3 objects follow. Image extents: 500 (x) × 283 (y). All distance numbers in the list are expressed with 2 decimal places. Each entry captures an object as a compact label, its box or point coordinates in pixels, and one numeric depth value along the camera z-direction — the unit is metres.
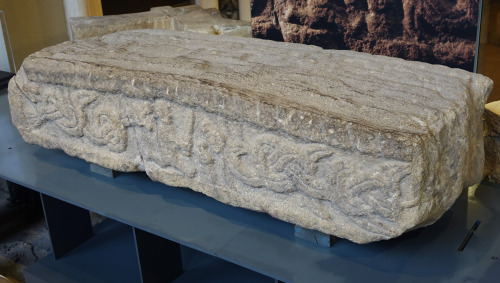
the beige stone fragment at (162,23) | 4.64
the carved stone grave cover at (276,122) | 2.14
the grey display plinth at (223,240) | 2.29
